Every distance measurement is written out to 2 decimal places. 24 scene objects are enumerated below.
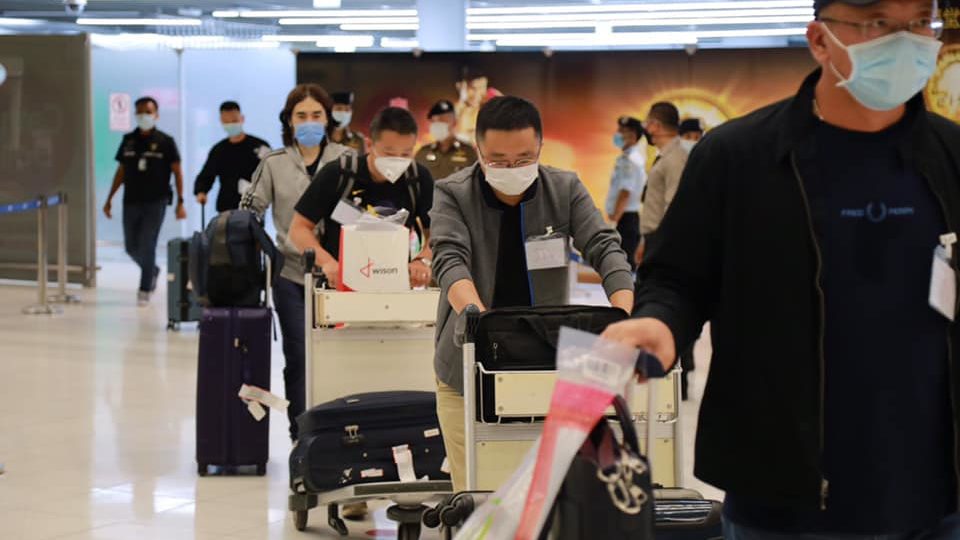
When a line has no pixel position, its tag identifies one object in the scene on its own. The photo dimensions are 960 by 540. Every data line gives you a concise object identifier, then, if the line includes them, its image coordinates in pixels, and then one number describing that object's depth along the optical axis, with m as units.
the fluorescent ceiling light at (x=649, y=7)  16.78
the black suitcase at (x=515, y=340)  3.64
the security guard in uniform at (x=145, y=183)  13.93
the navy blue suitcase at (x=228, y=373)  6.62
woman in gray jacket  6.76
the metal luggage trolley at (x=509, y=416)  3.61
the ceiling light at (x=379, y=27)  18.70
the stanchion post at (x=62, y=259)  14.23
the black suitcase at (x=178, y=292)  11.88
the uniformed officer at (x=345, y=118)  11.74
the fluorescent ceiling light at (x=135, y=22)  19.34
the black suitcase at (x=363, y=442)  5.43
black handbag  2.25
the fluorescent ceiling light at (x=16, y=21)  19.97
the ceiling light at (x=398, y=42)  18.83
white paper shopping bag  5.46
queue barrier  13.41
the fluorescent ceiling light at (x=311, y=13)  18.50
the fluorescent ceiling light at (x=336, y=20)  18.62
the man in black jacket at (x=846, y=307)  2.19
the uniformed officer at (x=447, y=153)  11.54
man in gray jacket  3.98
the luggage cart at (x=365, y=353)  5.39
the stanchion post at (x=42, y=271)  13.34
